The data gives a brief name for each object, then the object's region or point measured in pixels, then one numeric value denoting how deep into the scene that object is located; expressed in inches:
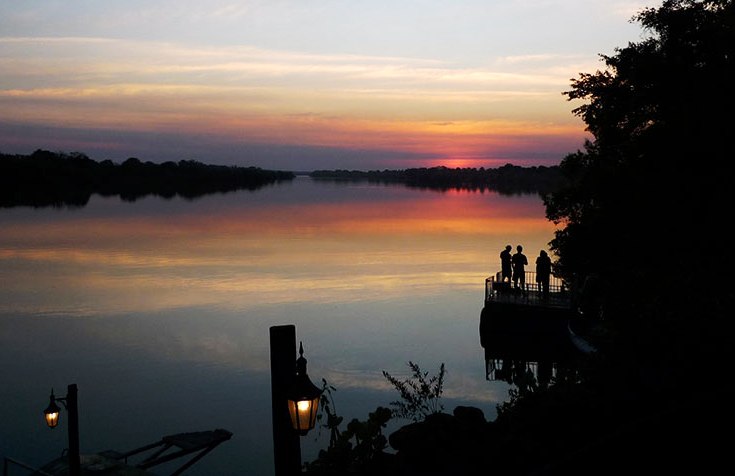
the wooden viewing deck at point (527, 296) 1349.7
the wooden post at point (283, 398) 280.5
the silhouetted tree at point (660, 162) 935.0
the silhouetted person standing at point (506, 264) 1359.5
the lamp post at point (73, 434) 574.2
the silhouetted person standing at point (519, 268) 1330.5
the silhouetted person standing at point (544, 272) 1296.8
